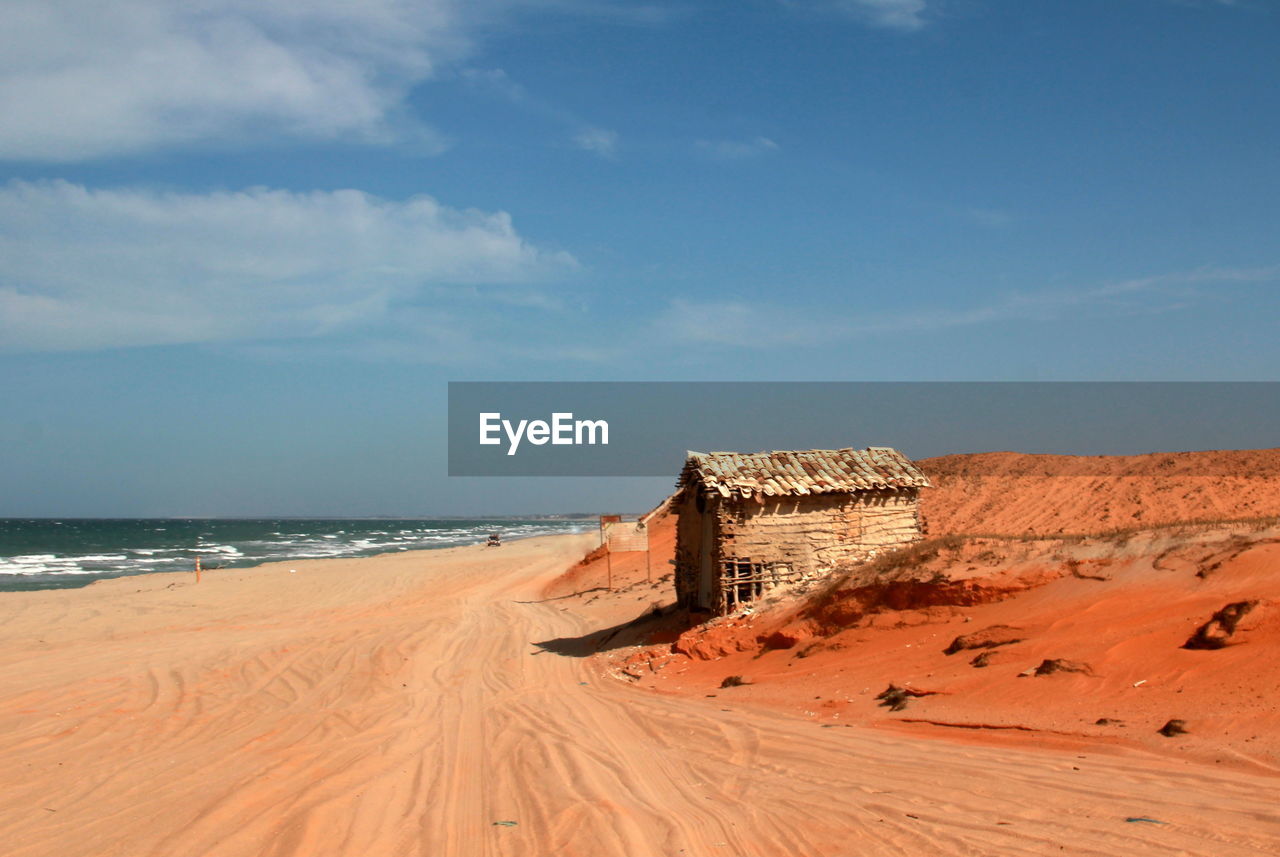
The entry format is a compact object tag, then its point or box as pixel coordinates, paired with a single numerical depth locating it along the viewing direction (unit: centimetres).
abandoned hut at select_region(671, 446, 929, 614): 1577
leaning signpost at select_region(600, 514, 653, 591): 2620
